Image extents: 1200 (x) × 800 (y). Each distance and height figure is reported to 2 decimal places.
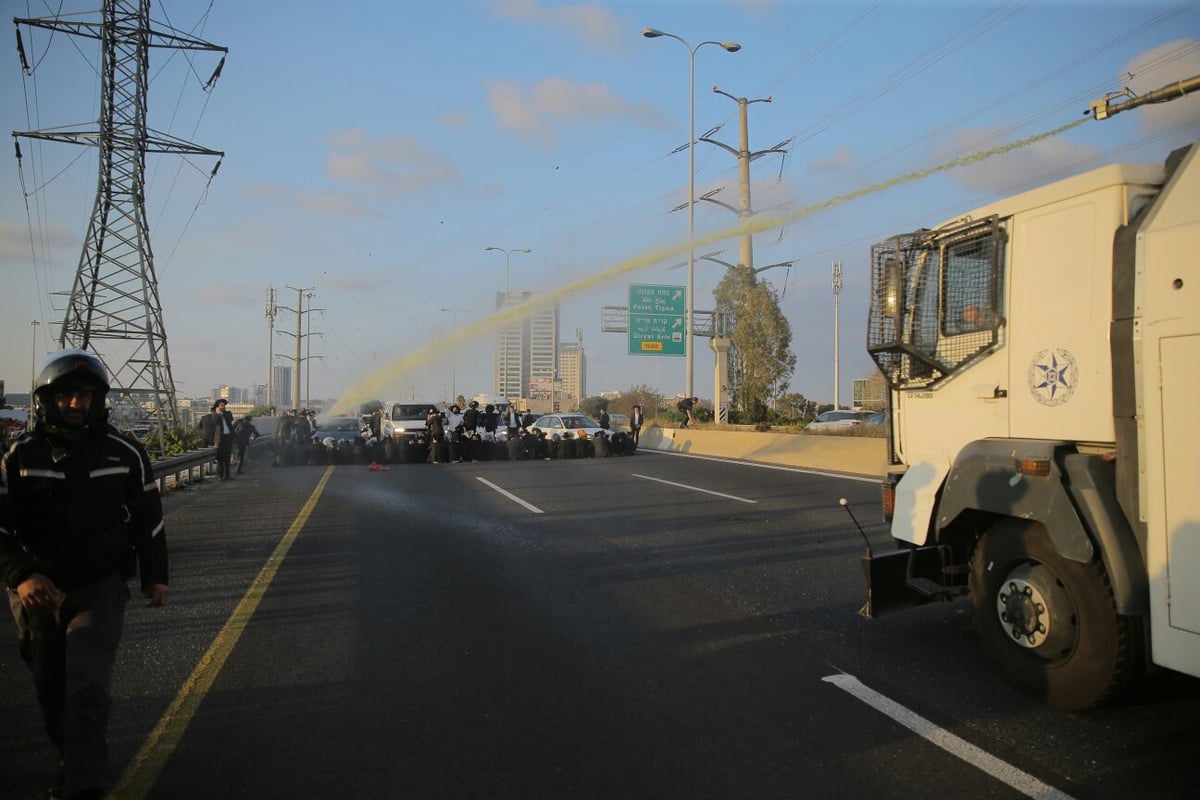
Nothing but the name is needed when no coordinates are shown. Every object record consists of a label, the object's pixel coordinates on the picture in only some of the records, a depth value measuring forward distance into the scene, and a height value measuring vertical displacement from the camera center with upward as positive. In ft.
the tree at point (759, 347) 105.09 +8.65
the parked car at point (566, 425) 93.39 -1.16
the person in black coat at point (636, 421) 96.25 -0.73
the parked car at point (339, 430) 97.42 -1.68
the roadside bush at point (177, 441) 68.13 -2.13
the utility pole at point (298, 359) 216.74 +15.61
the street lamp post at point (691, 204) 110.01 +28.13
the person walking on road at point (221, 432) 60.44 -1.13
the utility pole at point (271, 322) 240.73 +27.97
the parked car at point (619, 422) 143.86 -1.40
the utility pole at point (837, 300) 168.12 +25.52
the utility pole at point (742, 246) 103.14 +21.73
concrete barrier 61.36 -3.10
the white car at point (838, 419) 99.14 -0.68
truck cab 12.25 -0.17
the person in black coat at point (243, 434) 68.74 -1.44
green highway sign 119.65 +13.57
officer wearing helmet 10.47 -1.76
